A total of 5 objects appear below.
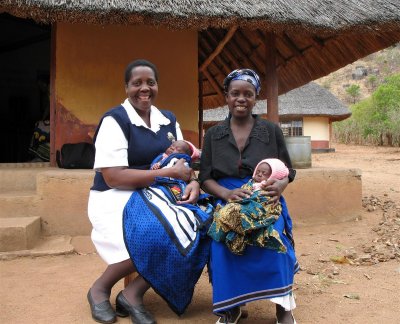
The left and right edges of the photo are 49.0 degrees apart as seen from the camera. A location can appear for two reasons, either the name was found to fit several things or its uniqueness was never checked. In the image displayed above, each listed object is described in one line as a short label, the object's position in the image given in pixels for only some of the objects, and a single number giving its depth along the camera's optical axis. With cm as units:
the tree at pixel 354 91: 3728
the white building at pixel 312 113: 2219
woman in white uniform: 249
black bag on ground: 505
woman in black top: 231
